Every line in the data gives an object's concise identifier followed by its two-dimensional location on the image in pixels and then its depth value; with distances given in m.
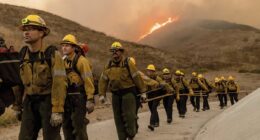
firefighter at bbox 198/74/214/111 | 13.33
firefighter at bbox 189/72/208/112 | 13.64
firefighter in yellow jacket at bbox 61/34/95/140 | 4.85
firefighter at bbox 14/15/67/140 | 3.59
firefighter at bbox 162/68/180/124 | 9.30
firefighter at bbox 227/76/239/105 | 15.02
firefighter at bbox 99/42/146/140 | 5.88
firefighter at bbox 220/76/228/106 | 14.82
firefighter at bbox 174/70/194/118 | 11.05
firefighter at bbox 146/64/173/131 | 8.12
